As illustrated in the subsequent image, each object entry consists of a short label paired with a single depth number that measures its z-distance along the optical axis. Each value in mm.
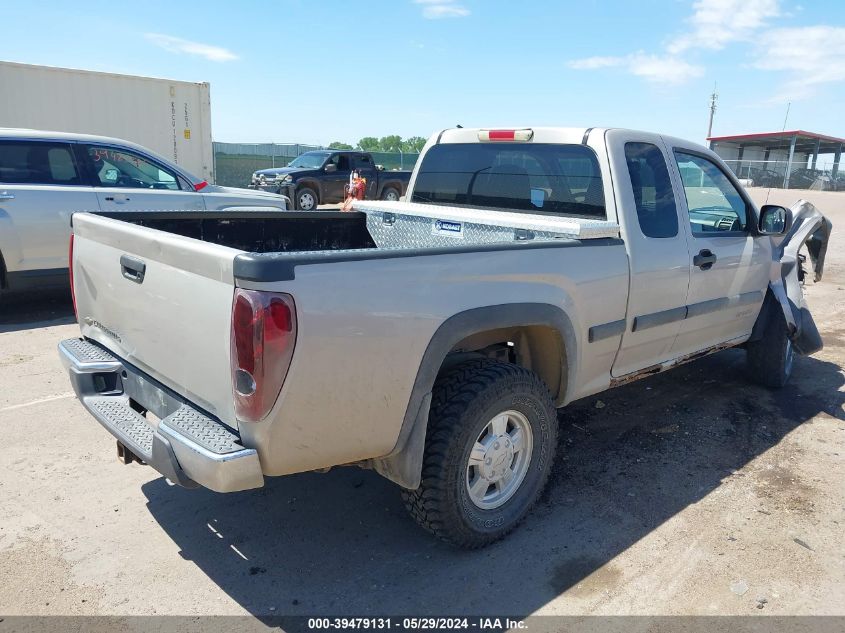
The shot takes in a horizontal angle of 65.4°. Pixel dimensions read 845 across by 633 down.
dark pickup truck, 18578
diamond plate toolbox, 3613
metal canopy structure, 42156
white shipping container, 13922
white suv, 6758
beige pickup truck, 2371
